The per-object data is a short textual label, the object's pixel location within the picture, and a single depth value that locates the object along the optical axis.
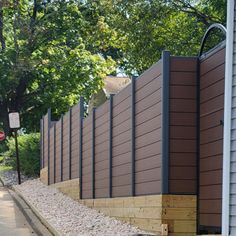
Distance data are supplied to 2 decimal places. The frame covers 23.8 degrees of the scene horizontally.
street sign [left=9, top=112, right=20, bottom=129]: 20.86
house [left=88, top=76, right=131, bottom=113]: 36.66
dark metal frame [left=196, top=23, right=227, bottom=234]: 7.72
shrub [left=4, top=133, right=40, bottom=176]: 21.92
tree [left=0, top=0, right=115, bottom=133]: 29.34
